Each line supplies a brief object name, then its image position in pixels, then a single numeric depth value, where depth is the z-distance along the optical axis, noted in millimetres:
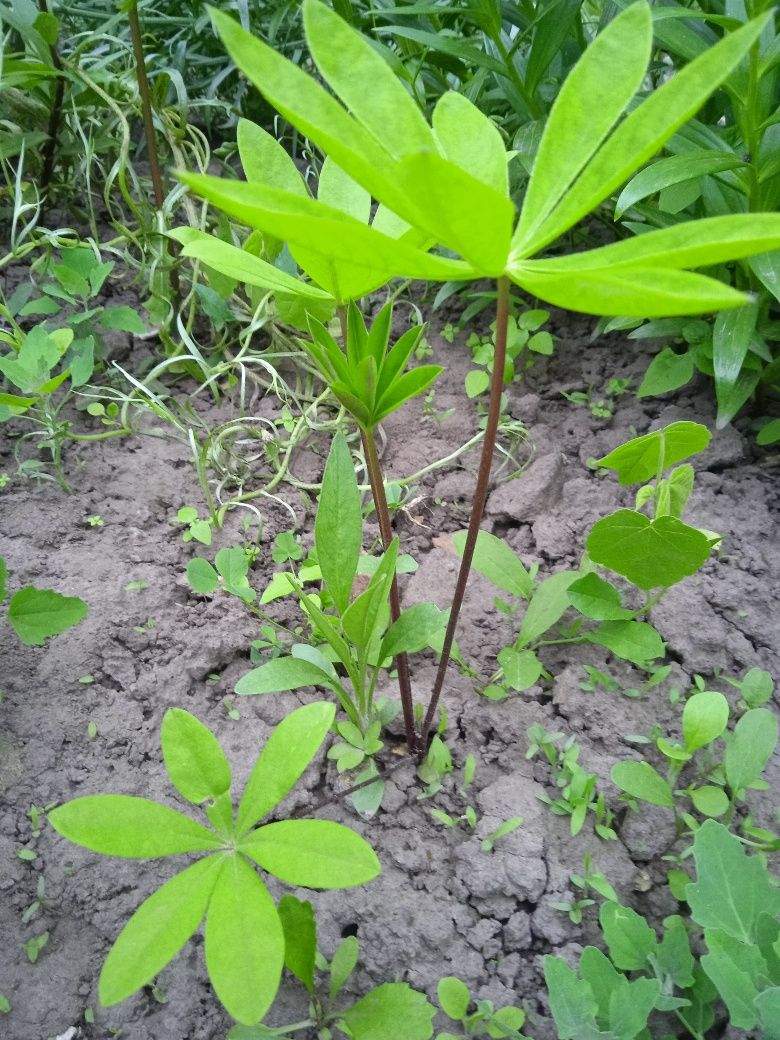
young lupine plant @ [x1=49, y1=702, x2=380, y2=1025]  207
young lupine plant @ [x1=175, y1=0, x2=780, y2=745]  167
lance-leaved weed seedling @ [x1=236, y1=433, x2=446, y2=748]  273
